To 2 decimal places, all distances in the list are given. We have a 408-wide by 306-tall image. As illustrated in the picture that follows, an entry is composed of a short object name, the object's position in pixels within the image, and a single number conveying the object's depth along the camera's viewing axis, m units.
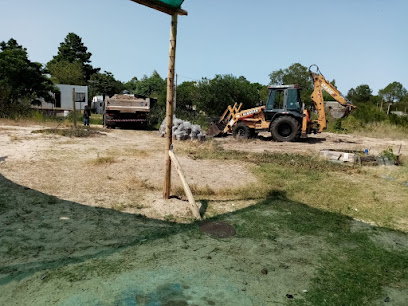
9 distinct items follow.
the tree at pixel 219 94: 23.38
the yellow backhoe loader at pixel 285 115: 13.88
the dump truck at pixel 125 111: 16.59
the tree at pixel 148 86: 63.41
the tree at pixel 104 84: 53.78
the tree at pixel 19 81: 19.30
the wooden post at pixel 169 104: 4.89
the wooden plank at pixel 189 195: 4.71
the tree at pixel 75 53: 56.94
